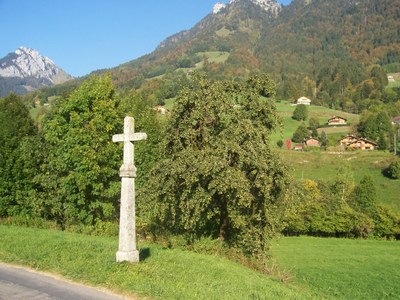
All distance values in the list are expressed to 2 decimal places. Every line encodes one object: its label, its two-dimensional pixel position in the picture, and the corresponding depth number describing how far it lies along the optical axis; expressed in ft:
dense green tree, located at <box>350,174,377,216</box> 210.79
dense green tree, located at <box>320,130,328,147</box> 412.28
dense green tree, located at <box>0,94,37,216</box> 95.45
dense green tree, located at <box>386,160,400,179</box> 281.13
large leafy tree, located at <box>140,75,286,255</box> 55.77
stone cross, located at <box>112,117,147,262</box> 38.42
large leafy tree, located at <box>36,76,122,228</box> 85.46
